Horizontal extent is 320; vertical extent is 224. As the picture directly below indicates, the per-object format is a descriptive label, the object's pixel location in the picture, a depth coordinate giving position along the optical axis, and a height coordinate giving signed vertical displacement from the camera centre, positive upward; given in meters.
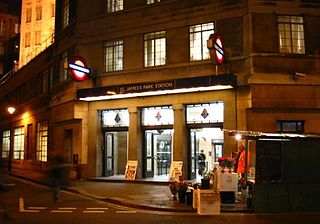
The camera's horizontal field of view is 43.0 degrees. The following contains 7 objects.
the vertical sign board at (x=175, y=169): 19.36 -1.12
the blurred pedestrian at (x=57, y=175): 14.29 -1.05
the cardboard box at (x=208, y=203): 12.21 -1.72
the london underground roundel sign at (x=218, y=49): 17.74 +4.30
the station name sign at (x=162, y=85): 18.09 +2.89
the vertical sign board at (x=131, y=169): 20.91 -1.22
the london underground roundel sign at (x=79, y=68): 21.27 +4.08
